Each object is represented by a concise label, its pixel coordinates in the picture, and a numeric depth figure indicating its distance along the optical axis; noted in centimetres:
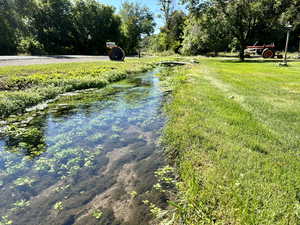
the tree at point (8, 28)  2283
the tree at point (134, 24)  3888
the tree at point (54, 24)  2827
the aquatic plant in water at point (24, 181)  275
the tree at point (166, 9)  4325
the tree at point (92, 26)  3097
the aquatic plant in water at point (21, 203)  238
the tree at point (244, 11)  1927
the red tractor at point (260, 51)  2131
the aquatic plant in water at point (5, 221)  213
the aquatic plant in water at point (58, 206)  233
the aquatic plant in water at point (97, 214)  219
